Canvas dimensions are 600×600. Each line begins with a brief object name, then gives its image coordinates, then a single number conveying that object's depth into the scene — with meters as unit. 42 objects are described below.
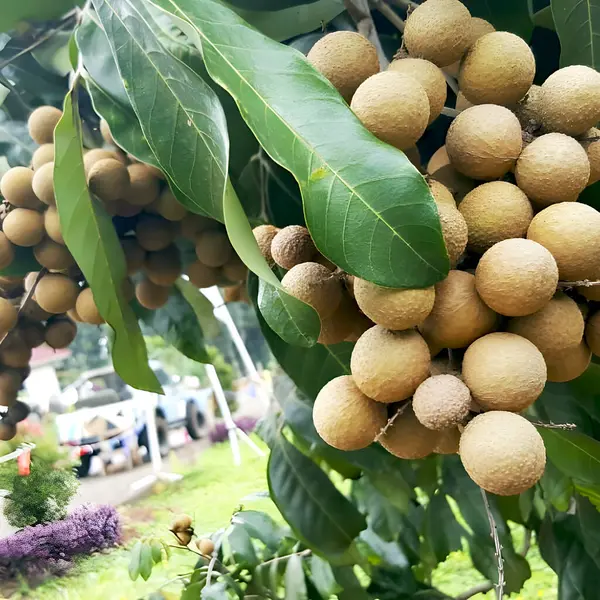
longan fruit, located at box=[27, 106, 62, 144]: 0.56
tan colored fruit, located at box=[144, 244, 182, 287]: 0.57
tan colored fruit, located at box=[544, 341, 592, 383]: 0.29
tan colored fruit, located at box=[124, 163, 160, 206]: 0.52
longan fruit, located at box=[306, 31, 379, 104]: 0.31
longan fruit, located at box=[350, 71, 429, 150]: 0.27
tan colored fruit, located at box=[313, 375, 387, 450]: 0.29
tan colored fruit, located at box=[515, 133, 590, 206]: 0.28
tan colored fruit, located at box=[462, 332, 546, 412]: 0.26
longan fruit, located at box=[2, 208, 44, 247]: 0.53
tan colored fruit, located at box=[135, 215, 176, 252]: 0.55
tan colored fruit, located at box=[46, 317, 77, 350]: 0.62
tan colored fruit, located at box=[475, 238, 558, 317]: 0.26
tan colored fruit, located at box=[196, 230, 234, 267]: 0.54
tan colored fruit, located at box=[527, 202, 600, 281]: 0.27
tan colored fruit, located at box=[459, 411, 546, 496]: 0.24
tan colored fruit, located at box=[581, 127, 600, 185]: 0.31
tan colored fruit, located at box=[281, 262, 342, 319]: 0.30
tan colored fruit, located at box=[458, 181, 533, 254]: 0.28
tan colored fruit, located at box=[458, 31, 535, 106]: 0.31
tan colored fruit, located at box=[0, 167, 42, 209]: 0.53
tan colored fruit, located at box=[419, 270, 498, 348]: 0.27
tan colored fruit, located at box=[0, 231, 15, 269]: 0.54
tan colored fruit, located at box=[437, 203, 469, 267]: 0.27
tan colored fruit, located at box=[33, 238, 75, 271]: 0.54
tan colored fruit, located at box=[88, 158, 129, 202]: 0.49
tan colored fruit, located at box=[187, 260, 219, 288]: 0.57
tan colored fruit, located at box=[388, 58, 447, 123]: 0.30
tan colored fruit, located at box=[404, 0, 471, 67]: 0.31
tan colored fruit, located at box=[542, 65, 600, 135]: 0.30
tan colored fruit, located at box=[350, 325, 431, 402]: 0.27
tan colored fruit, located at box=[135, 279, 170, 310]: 0.59
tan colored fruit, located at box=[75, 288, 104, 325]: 0.55
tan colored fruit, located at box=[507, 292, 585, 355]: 0.28
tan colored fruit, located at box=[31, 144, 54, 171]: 0.54
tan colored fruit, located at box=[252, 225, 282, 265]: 0.34
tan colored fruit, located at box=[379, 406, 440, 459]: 0.29
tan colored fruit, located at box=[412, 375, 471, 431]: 0.25
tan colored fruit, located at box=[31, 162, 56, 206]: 0.51
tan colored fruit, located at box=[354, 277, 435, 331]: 0.26
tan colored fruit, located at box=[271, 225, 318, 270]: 0.31
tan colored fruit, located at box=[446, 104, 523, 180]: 0.29
